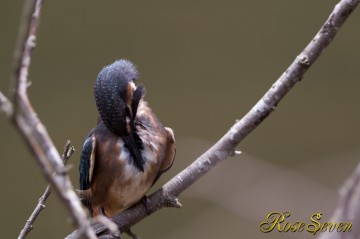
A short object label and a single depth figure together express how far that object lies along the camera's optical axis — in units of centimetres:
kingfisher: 428
